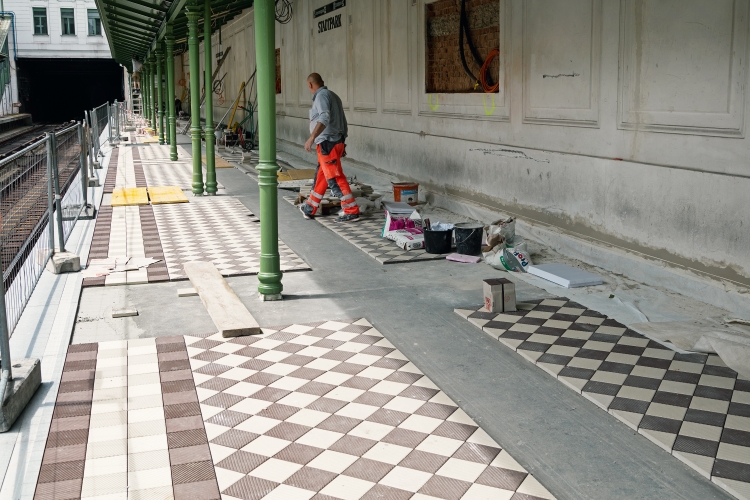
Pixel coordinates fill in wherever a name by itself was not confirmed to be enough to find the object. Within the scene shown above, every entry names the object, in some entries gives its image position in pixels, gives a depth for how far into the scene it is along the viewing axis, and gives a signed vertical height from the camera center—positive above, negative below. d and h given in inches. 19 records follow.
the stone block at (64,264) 299.1 -49.9
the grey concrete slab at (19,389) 163.2 -54.7
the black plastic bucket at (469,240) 319.6 -46.2
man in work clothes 400.5 -8.2
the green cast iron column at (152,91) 1133.4 +52.0
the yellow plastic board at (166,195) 484.6 -43.0
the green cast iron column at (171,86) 649.6 +33.6
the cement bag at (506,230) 324.2 -43.4
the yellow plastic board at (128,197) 480.7 -43.6
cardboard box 241.3 -51.5
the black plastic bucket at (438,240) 324.5 -47.0
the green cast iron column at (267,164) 256.0 -13.0
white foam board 272.8 -52.9
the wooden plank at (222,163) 709.9 -34.8
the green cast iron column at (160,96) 862.6 +33.1
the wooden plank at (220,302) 227.0 -53.9
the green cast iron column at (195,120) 501.4 +2.5
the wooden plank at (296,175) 575.9 -37.2
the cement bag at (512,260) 297.6 -50.7
